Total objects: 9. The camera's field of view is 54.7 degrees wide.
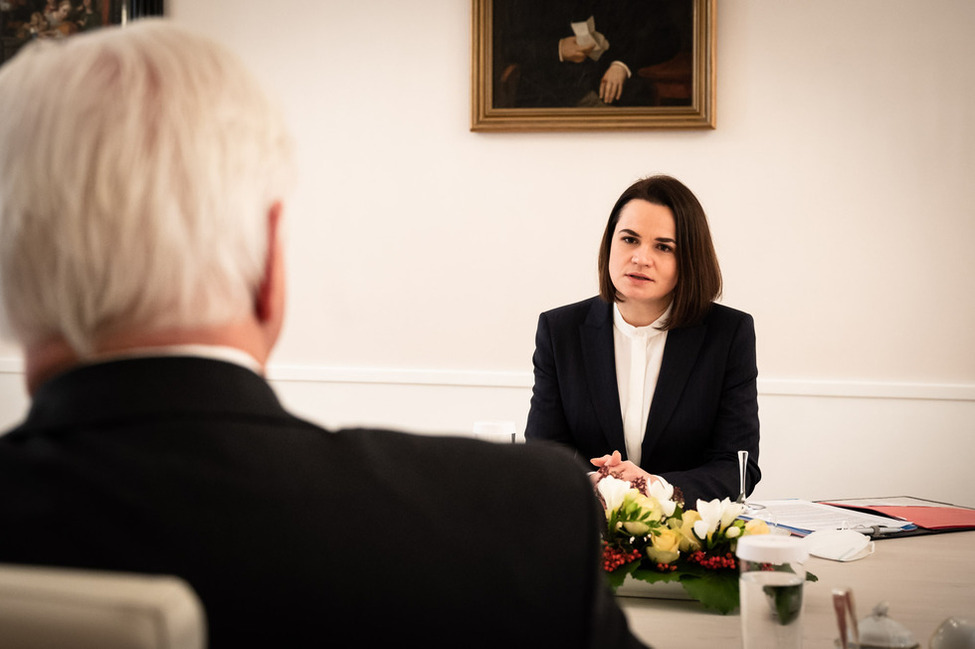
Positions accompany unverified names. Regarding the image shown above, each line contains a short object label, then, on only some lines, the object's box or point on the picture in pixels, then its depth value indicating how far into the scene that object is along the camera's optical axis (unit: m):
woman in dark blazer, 2.77
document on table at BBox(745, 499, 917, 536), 2.20
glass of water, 1.26
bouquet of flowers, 1.56
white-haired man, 0.70
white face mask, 1.97
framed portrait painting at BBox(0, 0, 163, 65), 4.48
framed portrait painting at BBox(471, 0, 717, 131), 4.03
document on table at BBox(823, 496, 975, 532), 2.30
